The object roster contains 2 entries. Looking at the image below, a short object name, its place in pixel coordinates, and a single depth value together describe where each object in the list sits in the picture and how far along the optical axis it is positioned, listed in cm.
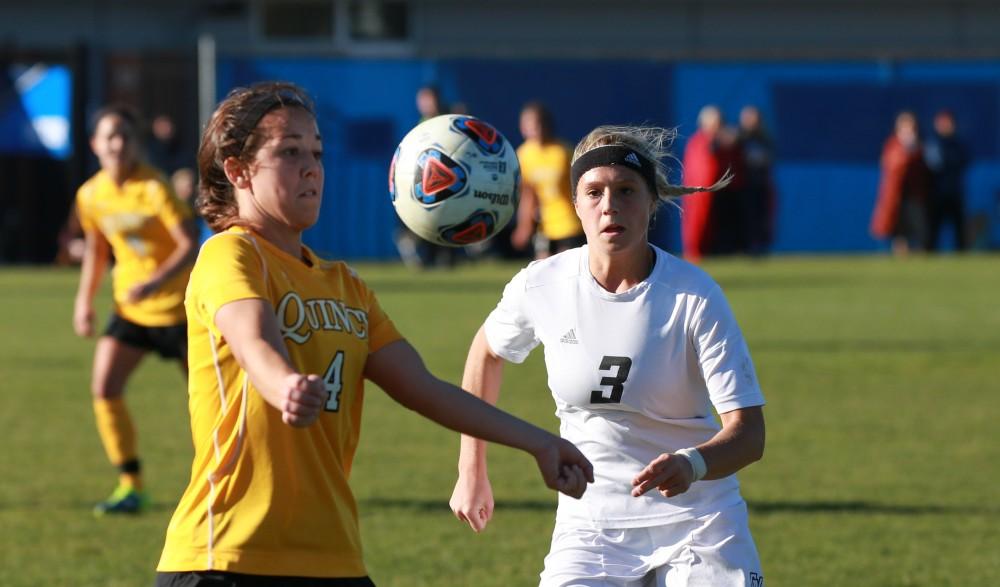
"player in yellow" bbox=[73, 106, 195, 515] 1698
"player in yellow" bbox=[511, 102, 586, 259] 3023
